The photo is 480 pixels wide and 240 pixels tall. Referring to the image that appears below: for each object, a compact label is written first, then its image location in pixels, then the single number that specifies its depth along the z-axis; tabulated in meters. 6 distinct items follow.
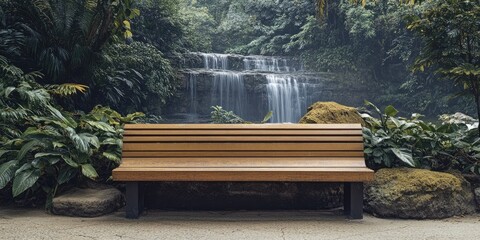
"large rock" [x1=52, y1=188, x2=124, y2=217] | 4.15
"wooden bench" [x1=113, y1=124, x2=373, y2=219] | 4.07
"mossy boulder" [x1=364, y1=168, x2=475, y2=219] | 4.16
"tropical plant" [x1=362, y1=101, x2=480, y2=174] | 4.77
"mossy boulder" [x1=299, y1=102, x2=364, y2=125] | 5.74
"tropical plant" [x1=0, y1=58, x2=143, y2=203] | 4.28
